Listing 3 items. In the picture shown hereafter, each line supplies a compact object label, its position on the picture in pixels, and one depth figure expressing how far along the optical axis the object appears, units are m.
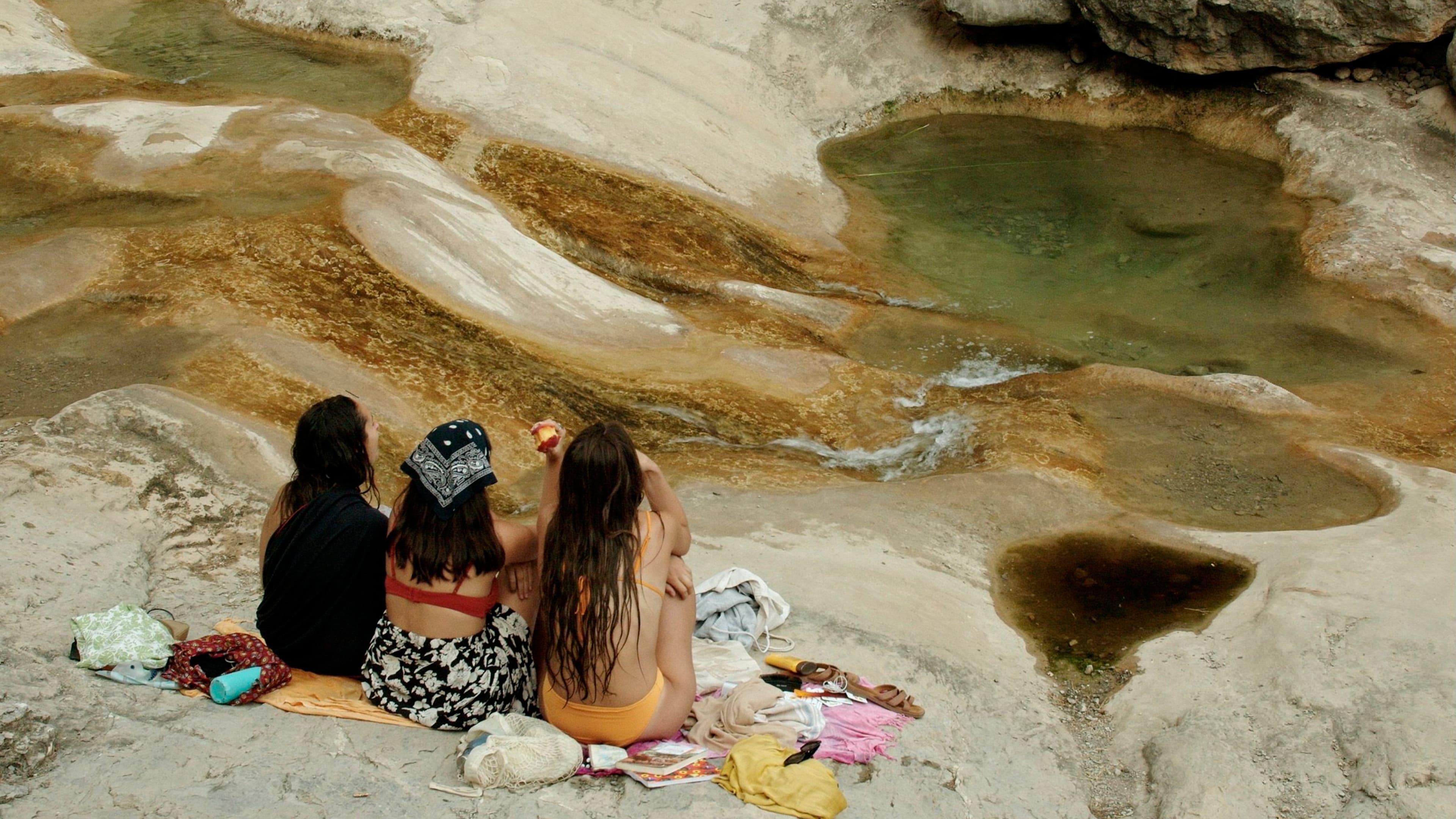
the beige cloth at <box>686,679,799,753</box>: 4.53
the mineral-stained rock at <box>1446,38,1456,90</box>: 13.20
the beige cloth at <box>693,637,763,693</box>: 5.10
